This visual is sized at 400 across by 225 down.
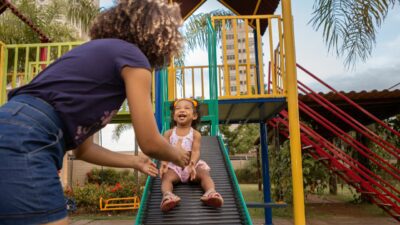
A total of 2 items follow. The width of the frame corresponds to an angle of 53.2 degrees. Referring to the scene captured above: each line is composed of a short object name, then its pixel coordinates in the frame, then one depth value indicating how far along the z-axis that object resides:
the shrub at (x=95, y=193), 11.54
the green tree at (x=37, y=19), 14.50
